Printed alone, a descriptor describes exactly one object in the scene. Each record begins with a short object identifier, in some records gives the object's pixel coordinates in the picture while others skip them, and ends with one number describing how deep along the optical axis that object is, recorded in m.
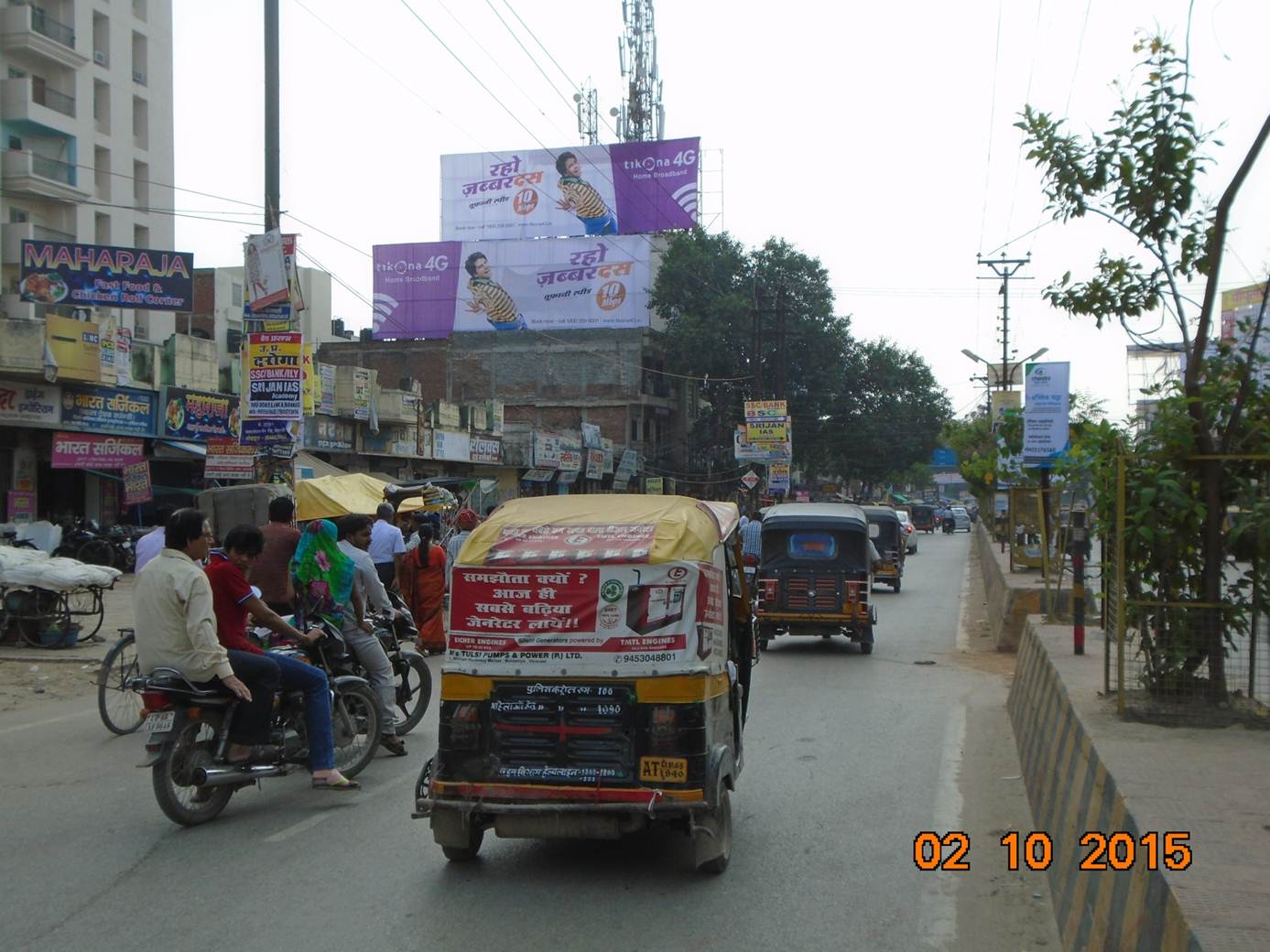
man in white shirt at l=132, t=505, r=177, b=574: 12.17
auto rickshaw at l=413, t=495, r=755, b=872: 5.90
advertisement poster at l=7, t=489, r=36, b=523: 24.59
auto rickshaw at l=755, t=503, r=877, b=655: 16.72
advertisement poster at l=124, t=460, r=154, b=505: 22.58
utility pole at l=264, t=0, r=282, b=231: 15.87
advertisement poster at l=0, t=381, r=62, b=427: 23.46
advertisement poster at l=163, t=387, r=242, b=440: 27.23
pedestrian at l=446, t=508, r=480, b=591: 17.25
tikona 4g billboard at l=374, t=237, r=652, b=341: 59.78
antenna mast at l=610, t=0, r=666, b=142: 69.38
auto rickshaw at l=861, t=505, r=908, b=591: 28.12
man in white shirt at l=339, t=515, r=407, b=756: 8.87
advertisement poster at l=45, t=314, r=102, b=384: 23.62
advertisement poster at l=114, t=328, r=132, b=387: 25.50
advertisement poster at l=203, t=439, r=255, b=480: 15.84
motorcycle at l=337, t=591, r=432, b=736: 9.80
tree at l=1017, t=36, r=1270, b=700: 7.91
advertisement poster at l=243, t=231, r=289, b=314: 15.30
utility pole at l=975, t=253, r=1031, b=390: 51.48
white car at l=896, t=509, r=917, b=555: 45.28
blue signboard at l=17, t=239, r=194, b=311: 26.41
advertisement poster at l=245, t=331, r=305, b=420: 15.30
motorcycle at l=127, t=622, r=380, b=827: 6.85
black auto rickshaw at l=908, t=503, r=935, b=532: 79.69
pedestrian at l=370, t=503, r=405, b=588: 14.38
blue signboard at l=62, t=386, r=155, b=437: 24.64
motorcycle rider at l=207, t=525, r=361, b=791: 7.36
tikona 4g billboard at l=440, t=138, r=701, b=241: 60.56
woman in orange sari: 15.04
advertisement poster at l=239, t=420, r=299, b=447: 15.42
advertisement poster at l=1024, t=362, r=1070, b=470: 14.60
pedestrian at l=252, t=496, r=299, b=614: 9.40
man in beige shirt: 6.86
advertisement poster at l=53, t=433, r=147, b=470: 24.34
